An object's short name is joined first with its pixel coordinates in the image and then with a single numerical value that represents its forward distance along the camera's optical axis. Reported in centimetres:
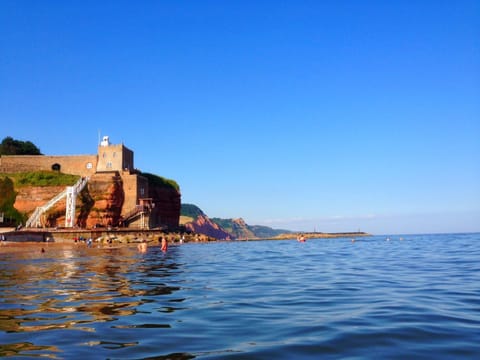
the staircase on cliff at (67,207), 5419
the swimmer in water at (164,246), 3494
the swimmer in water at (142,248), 3411
